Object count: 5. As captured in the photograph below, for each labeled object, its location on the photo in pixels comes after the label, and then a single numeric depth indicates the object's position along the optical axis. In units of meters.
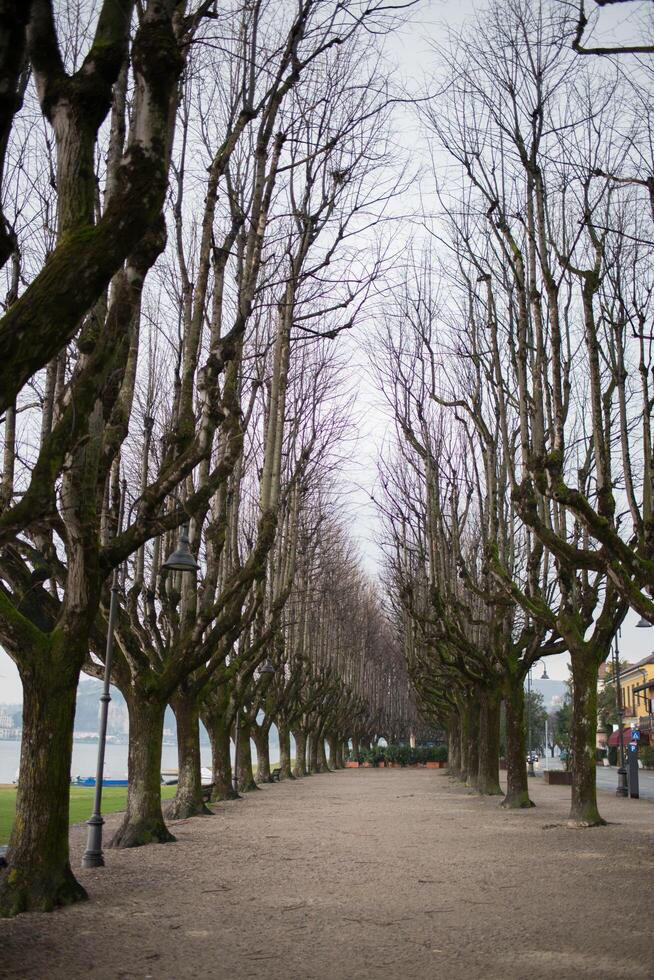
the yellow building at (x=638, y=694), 75.10
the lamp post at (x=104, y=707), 11.47
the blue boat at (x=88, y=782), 51.38
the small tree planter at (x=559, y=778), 33.73
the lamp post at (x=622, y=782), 26.38
